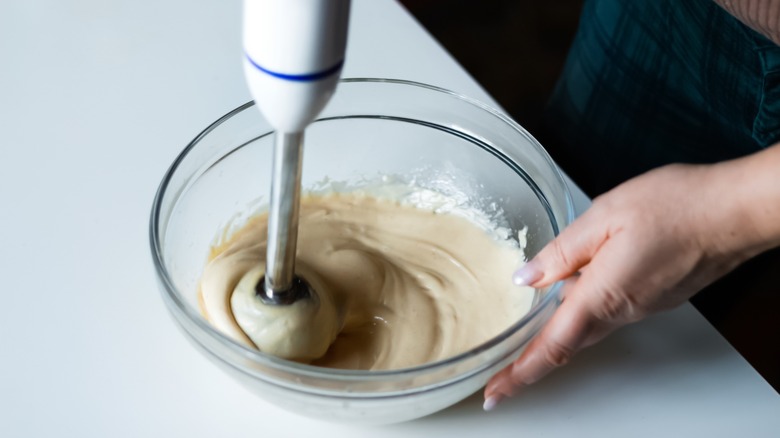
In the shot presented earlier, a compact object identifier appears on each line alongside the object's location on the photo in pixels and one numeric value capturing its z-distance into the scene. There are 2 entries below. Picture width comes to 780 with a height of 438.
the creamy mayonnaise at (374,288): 0.72
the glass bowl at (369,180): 0.64
